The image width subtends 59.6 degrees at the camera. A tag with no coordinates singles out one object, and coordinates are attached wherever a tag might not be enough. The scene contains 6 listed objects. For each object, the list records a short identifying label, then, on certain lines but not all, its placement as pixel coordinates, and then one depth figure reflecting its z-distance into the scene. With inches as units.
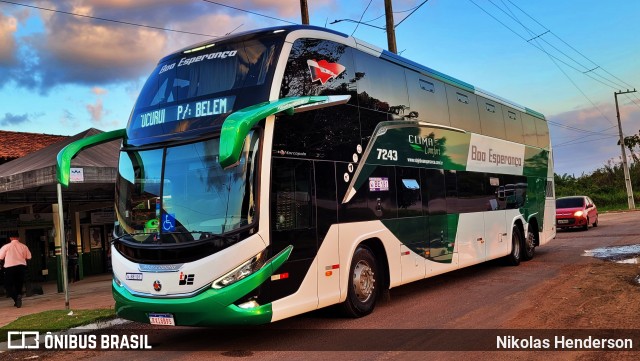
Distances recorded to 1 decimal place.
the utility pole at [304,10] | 665.6
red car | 1040.8
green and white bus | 259.3
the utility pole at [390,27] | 707.0
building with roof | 506.9
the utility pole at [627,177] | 1899.6
